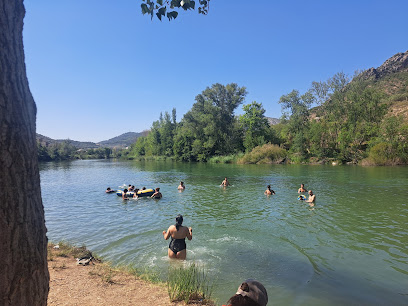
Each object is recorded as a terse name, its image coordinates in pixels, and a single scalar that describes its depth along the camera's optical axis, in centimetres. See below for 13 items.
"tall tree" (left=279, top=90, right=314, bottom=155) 5531
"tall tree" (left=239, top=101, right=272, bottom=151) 6347
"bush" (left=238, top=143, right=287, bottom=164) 5272
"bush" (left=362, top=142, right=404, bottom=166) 3941
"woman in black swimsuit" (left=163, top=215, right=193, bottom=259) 775
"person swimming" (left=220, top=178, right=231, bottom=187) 2220
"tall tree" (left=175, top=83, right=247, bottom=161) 6762
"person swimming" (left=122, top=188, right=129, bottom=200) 1764
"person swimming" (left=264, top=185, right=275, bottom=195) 1828
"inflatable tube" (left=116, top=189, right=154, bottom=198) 1833
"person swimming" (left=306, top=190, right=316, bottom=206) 1537
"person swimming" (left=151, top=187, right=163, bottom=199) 1794
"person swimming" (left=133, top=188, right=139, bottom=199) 1796
